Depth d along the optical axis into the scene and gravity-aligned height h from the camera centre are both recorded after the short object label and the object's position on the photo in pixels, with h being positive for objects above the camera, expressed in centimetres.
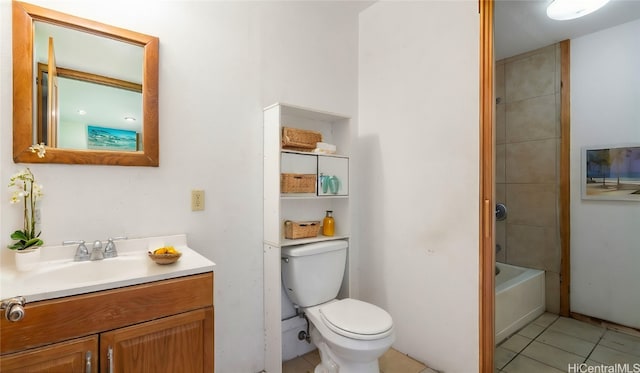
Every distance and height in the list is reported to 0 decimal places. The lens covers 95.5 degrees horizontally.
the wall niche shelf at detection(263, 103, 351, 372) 171 -4
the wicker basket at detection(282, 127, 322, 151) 180 +30
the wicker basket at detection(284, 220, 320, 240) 184 -28
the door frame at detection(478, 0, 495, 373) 158 -8
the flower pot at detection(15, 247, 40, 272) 112 -28
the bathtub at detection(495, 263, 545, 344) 173 -67
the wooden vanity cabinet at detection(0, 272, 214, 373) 87 -49
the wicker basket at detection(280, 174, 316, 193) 175 +2
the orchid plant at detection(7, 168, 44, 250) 115 -5
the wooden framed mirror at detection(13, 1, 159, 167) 120 +39
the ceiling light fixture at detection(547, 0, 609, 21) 145 +91
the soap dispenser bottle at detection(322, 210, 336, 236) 203 -28
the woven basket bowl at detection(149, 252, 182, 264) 119 -29
